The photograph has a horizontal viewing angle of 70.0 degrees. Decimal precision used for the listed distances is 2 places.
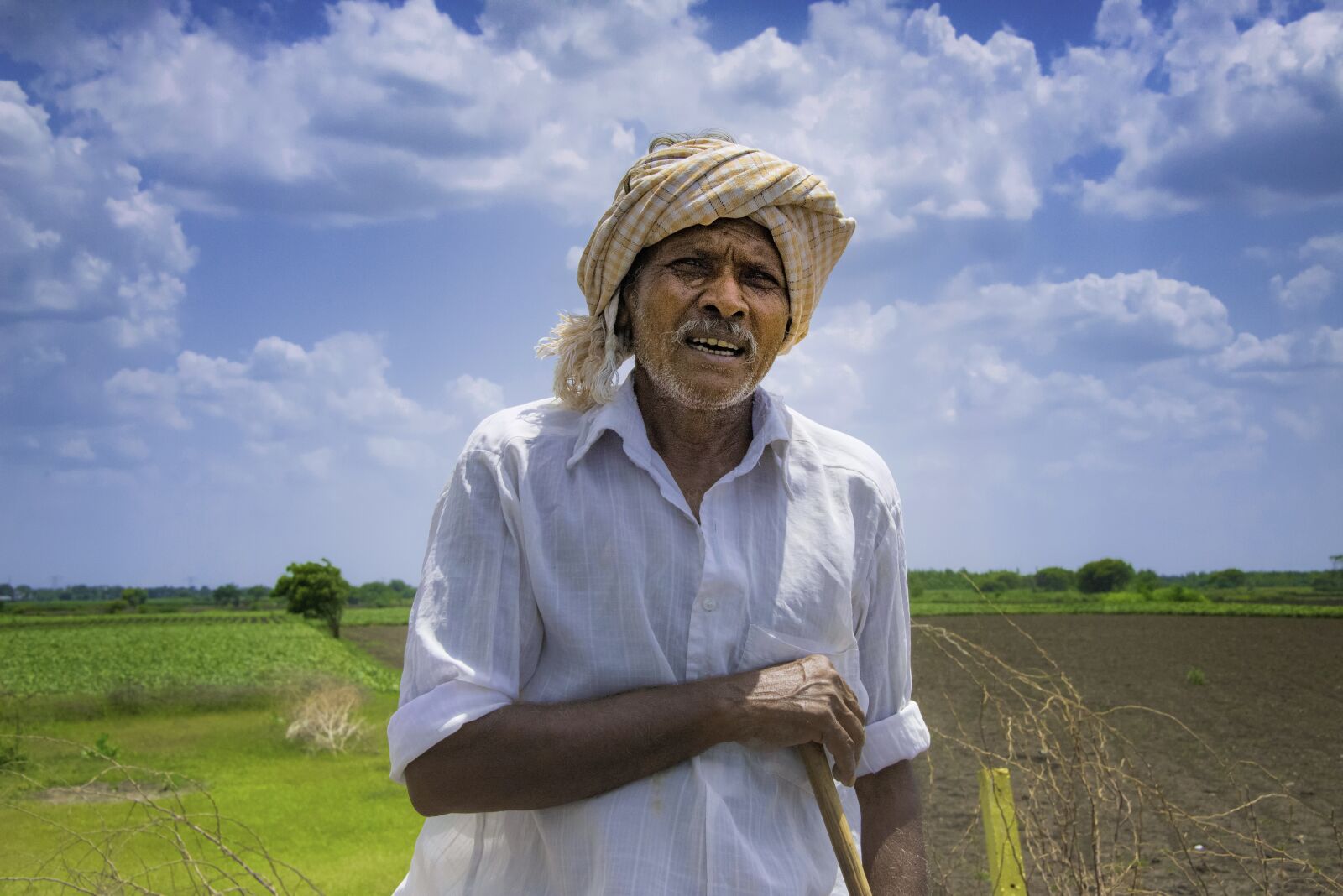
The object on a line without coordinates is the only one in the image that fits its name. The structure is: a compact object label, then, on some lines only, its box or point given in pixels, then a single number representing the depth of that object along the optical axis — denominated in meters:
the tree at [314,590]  52.81
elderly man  1.44
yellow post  3.20
